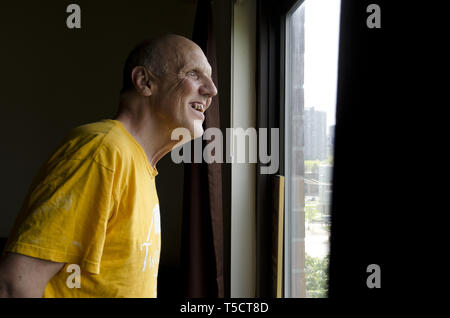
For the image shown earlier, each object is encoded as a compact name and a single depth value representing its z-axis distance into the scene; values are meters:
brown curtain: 1.59
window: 1.03
